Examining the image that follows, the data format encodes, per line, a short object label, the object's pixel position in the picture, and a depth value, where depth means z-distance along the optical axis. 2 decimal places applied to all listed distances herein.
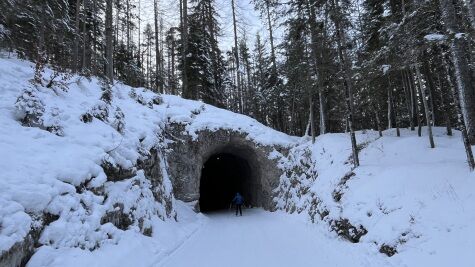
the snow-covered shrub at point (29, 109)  8.33
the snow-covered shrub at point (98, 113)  10.22
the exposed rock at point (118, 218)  8.18
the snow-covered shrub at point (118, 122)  11.40
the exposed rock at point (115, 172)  9.12
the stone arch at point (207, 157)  18.44
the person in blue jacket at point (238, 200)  19.64
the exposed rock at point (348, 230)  10.00
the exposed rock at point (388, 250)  8.17
